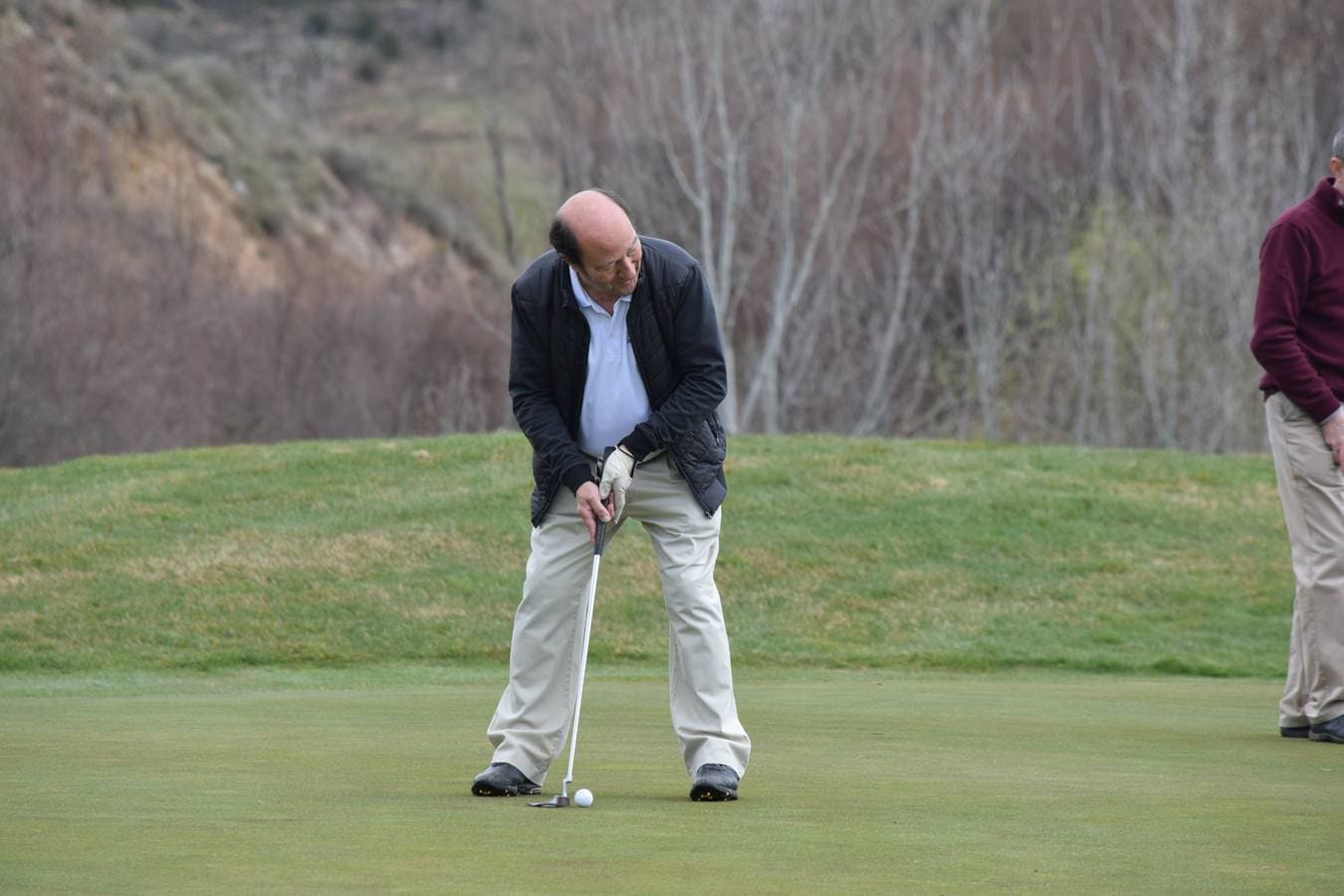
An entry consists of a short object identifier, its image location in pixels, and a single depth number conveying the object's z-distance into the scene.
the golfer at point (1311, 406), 15.87
